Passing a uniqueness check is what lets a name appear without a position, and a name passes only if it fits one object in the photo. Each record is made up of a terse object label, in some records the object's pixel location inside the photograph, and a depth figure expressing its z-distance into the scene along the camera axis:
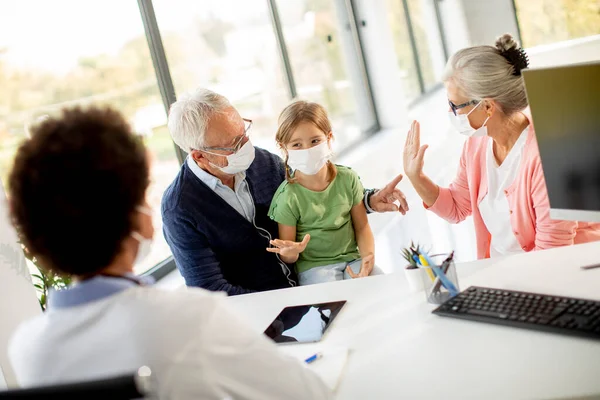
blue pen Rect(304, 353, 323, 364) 1.64
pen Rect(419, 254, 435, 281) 1.78
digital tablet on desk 1.78
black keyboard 1.47
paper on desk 1.53
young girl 2.60
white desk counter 1.35
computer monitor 1.62
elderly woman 2.21
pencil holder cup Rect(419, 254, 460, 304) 1.76
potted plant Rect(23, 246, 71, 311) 2.43
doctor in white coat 1.11
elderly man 2.48
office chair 0.96
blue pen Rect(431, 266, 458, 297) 1.76
